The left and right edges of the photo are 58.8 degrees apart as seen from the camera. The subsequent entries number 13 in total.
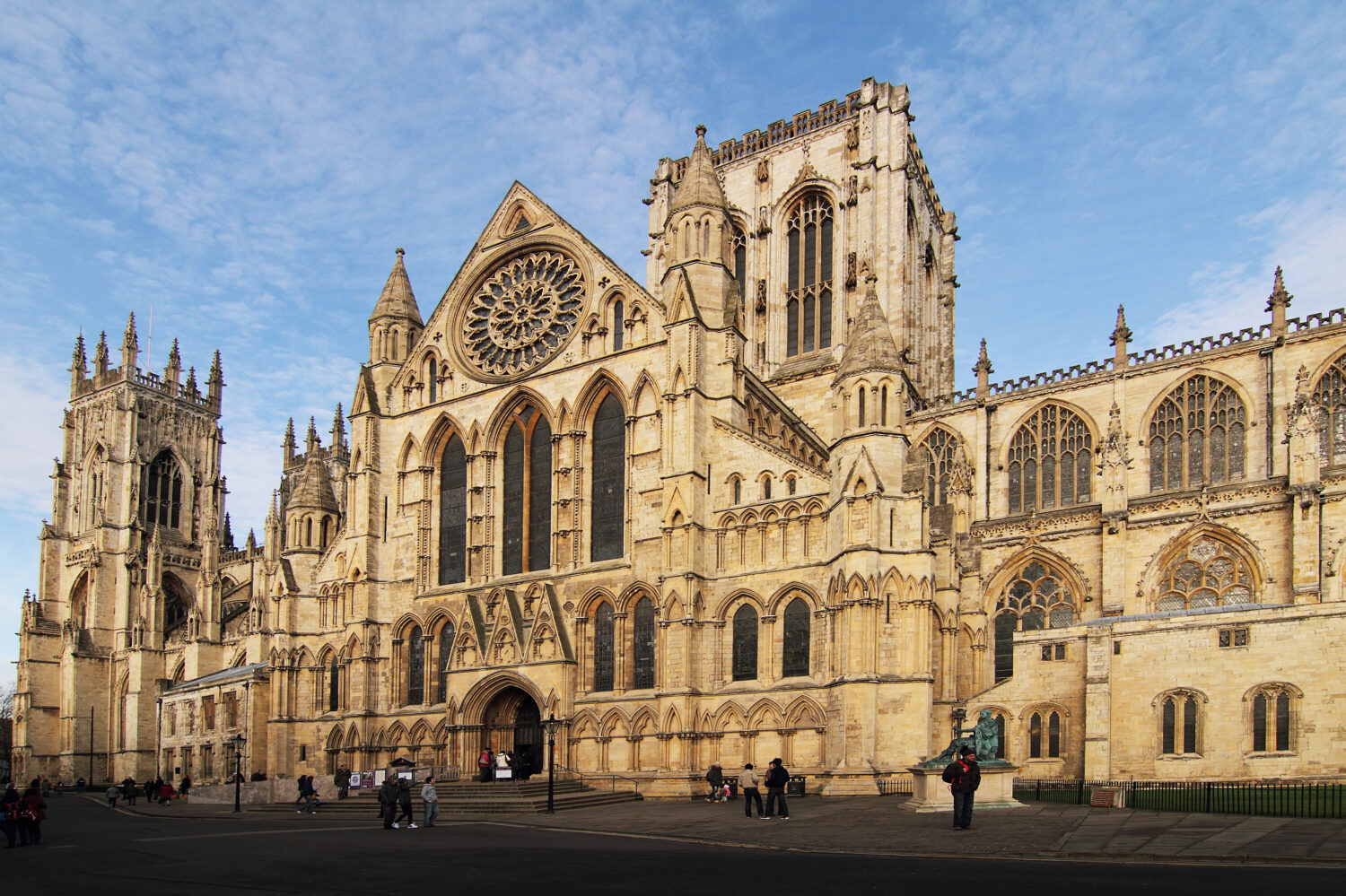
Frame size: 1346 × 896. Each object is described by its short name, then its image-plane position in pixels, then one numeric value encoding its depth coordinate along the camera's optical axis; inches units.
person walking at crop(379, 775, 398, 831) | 1003.9
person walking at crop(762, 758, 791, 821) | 966.4
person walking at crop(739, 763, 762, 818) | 967.6
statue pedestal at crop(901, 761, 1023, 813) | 948.0
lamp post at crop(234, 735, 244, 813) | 1410.7
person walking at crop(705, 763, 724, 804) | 1206.3
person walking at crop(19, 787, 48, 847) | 946.7
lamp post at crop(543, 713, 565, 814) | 1115.9
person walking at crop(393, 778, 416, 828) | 1002.7
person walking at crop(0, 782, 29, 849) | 931.3
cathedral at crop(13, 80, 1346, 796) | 1213.1
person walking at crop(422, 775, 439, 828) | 1023.7
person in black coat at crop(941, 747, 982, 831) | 781.9
